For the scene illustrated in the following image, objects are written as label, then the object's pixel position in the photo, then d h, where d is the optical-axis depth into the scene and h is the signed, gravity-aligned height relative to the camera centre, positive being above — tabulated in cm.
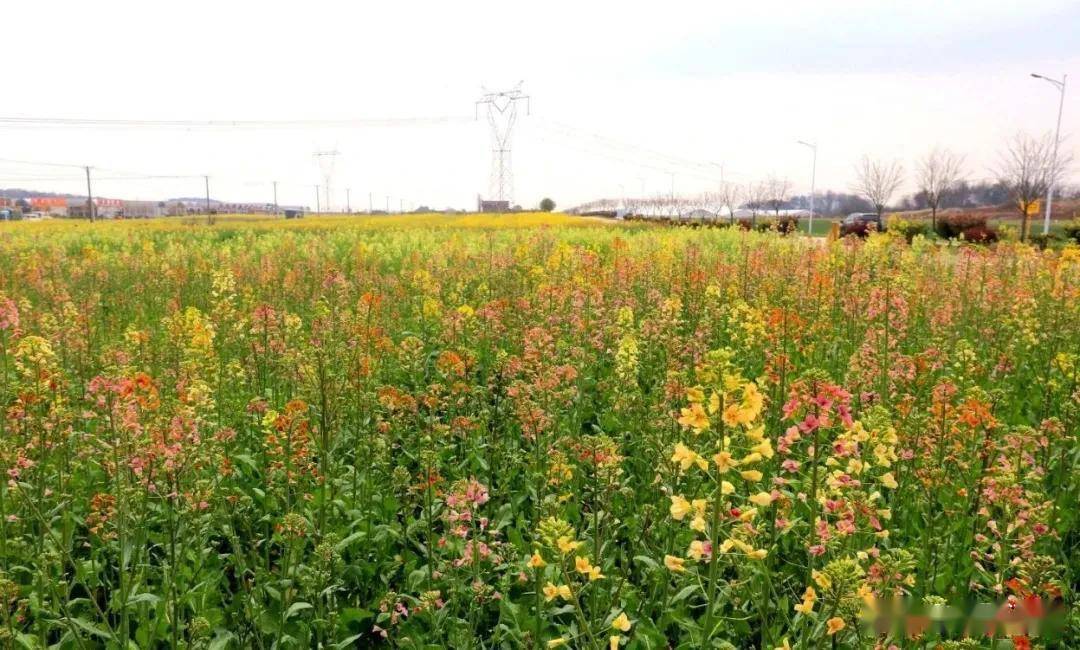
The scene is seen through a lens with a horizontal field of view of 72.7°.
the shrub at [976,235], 2366 -12
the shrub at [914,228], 3145 +15
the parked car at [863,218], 3922 +122
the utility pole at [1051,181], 3666 +284
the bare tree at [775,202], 9496 +404
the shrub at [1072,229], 2816 +8
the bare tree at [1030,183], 4522 +304
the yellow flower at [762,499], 203 -74
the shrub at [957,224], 3322 +36
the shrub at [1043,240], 2291 -27
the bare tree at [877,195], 6884 +351
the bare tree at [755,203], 8955 +366
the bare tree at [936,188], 5904 +366
